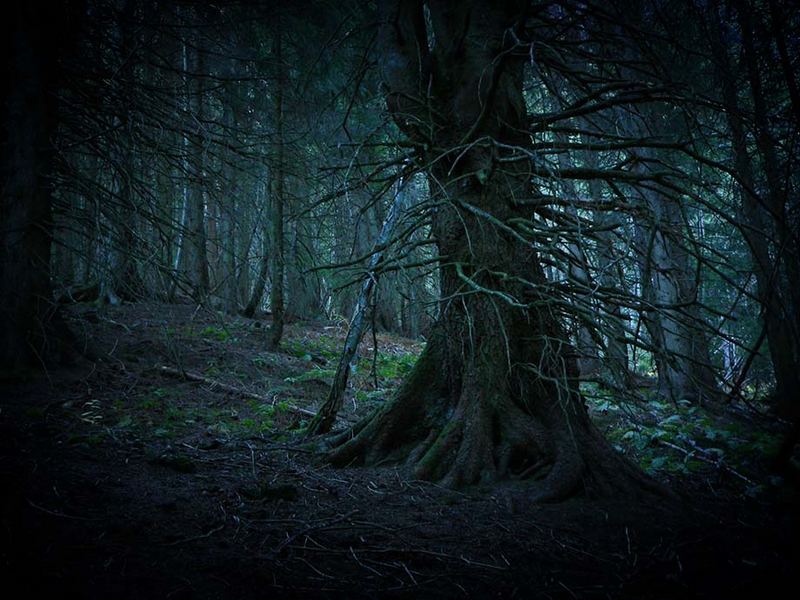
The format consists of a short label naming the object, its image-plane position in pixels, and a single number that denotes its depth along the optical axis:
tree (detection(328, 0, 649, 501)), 3.92
